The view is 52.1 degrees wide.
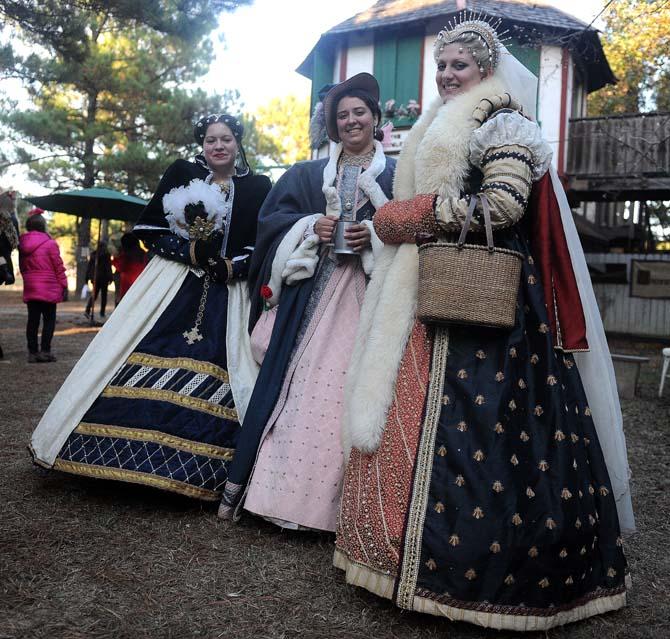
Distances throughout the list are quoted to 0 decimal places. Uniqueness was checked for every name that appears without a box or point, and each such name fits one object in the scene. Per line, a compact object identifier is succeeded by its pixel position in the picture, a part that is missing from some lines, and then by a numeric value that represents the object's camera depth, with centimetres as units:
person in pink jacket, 765
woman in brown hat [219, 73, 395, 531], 279
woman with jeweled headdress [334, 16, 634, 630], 200
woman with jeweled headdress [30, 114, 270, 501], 299
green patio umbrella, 1033
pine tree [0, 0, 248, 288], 1795
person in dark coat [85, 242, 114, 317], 1219
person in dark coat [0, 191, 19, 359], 634
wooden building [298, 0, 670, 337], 1282
